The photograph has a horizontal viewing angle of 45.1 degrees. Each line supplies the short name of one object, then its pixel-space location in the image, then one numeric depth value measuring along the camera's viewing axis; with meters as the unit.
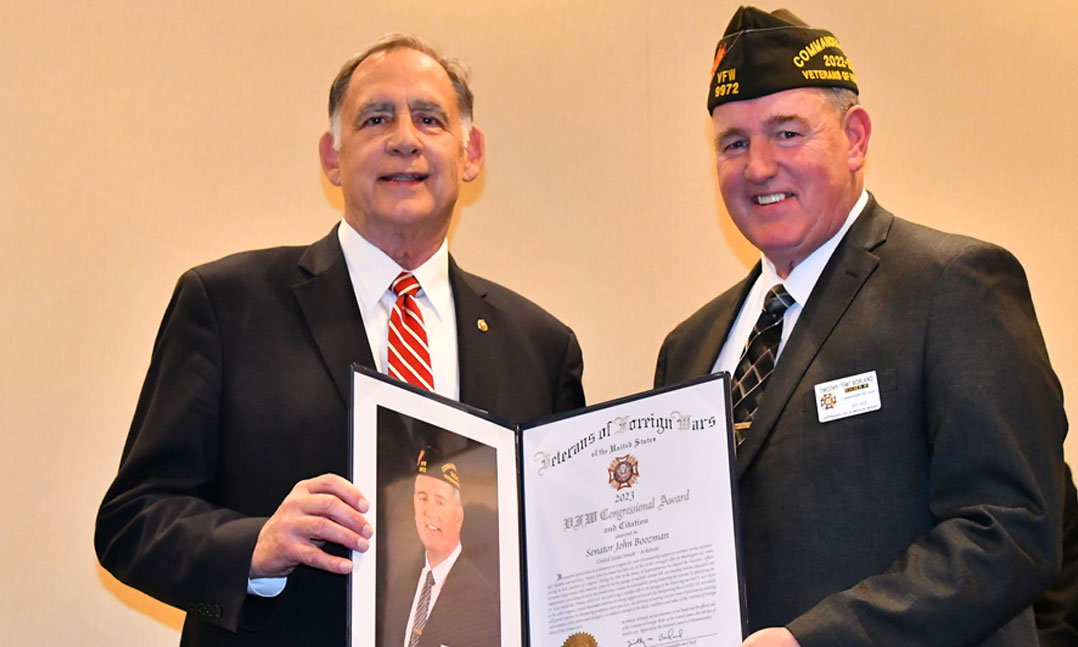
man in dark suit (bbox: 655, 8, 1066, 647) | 2.41
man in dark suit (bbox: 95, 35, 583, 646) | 2.61
